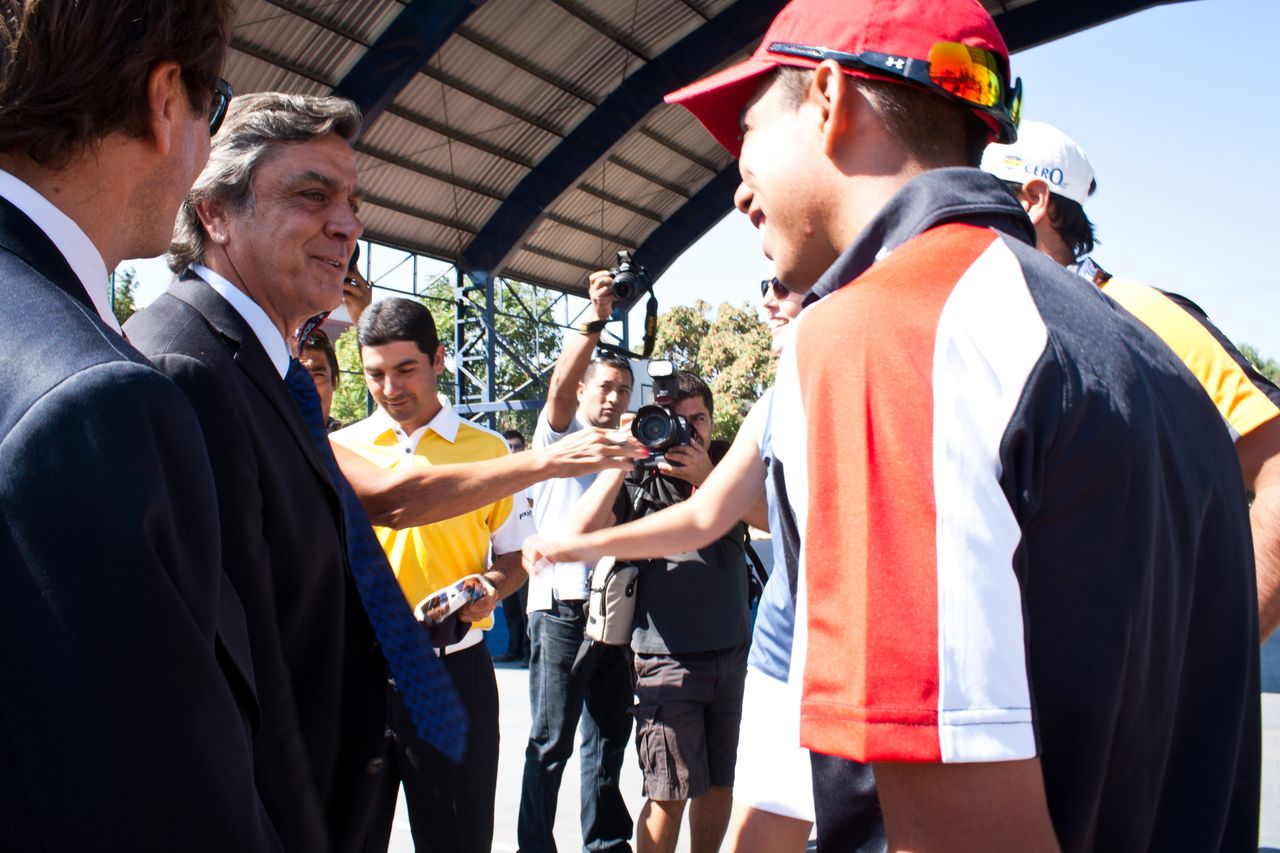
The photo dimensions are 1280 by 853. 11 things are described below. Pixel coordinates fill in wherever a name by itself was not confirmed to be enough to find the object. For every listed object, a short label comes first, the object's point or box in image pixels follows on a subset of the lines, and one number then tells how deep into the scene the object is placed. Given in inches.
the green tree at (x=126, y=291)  1097.9
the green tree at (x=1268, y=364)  2277.8
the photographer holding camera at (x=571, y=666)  161.8
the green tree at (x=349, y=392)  1648.6
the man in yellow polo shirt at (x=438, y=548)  112.7
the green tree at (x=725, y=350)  1413.6
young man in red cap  30.5
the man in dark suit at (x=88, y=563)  30.1
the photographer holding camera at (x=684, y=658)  149.3
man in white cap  80.3
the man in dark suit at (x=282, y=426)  60.1
